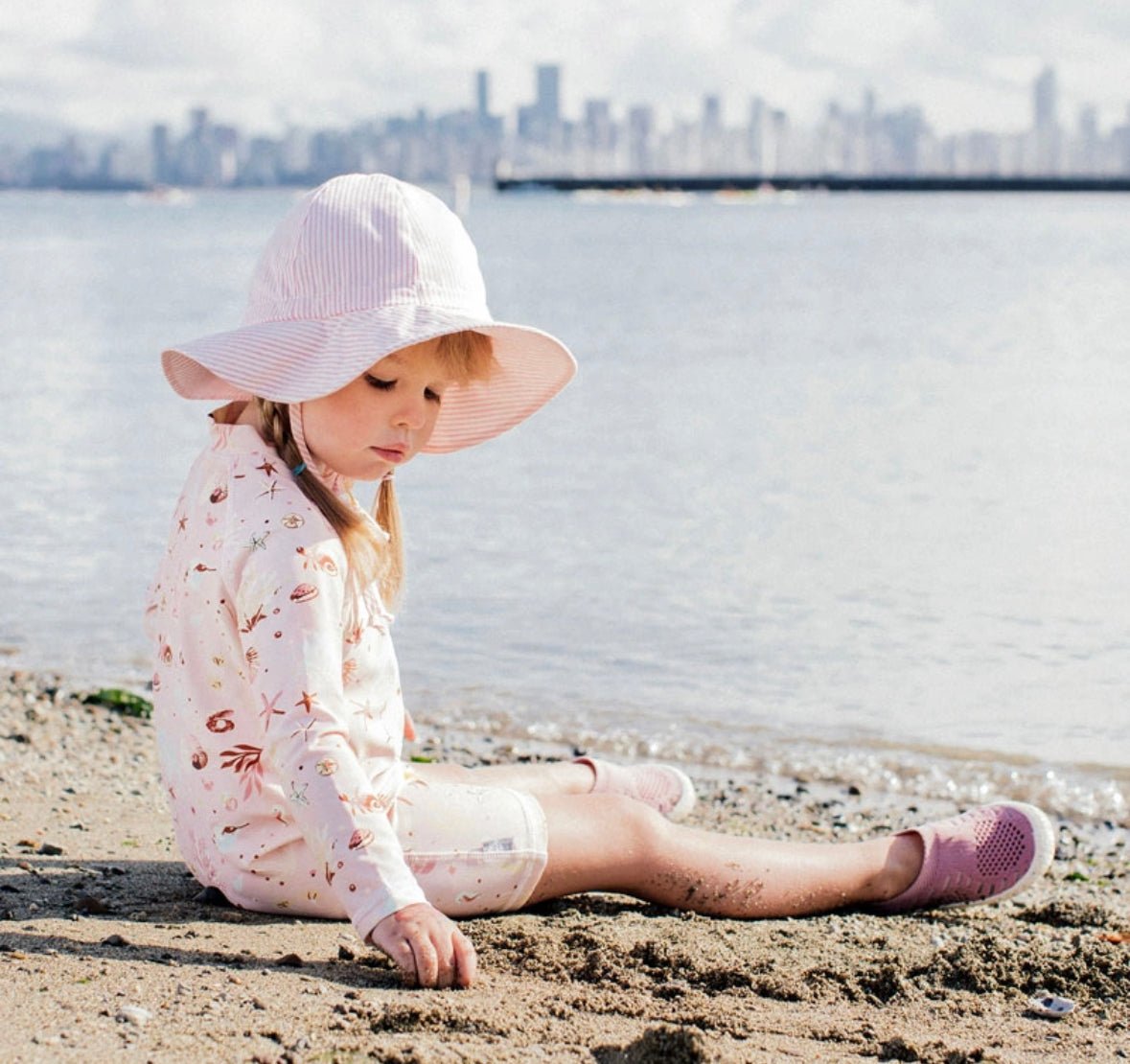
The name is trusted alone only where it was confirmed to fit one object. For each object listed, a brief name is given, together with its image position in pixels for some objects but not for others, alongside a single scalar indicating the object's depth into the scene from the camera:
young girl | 2.82
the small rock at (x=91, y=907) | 3.21
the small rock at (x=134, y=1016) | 2.54
